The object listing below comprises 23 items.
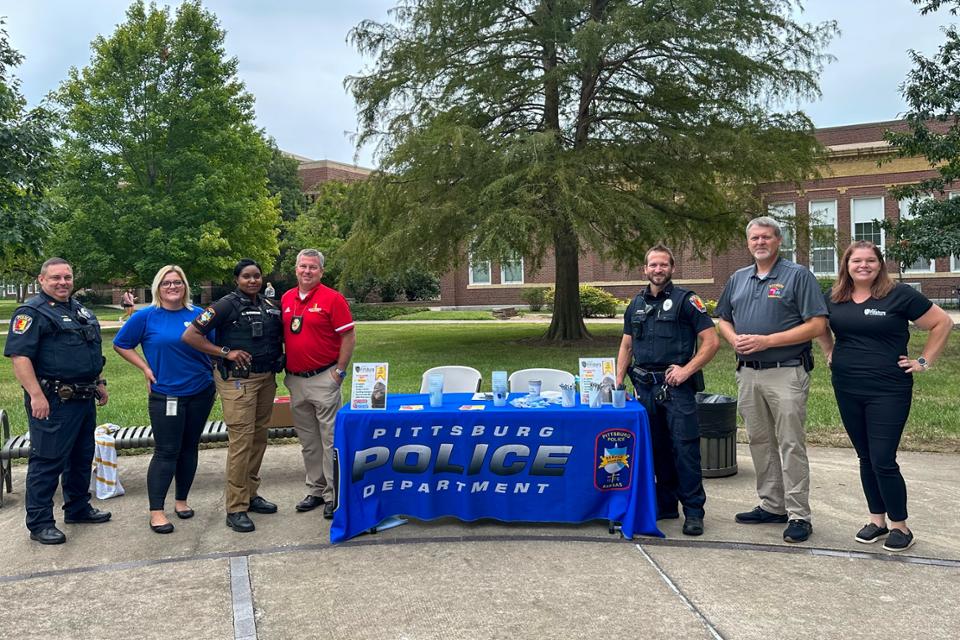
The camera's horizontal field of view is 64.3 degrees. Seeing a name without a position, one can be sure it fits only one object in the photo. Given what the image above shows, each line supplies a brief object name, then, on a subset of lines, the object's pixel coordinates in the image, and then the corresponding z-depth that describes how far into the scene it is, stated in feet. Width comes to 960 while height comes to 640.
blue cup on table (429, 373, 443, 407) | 17.39
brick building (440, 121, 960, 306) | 107.45
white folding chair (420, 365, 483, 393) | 21.75
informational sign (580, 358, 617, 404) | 17.03
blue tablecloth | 16.42
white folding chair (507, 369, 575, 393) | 20.43
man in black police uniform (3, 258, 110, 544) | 16.35
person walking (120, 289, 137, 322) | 104.38
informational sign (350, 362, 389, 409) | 16.90
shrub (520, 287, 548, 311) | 122.01
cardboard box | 21.68
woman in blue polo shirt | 17.13
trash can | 20.76
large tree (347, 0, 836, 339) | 49.39
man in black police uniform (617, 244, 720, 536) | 16.38
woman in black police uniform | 17.15
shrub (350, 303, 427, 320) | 114.52
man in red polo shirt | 17.78
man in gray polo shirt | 15.58
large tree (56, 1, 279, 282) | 81.05
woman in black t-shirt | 14.79
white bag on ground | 20.24
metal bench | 19.70
